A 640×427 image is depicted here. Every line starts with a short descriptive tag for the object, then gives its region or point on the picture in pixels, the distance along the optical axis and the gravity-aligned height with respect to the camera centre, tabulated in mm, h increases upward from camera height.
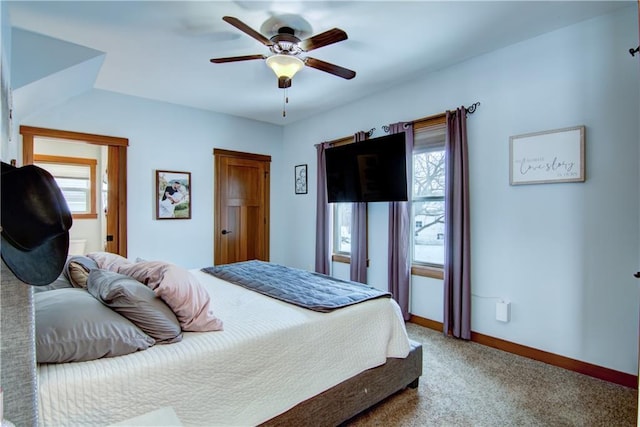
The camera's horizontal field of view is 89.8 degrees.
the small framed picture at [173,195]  4242 +216
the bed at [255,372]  1179 -729
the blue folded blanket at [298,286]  2082 -575
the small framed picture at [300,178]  5086 +524
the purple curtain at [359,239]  4062 -361
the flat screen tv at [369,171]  3465 +477
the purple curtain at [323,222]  4613 -159
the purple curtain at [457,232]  3062 -202
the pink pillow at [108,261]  2113 -350
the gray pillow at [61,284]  1791 -431
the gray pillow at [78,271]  1893 -365
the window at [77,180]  5223 +515
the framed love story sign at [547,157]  2506 +452
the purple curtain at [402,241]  3576 -341
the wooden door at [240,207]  4805 +63
